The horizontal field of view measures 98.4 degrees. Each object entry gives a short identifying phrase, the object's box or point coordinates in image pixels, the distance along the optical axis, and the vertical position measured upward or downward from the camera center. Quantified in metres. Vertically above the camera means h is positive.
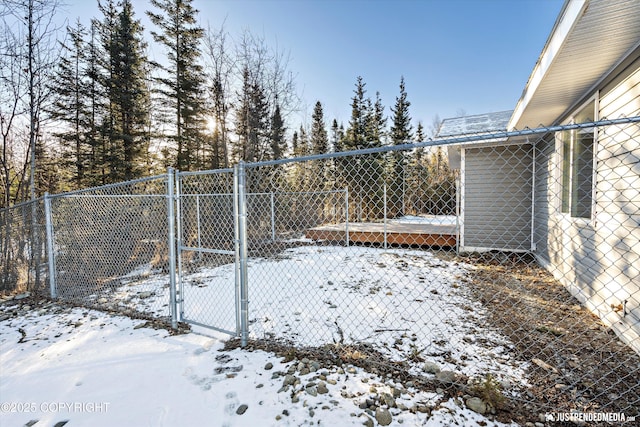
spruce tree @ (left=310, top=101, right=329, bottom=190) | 16.12 +4.26
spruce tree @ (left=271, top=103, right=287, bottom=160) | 10.62 +2.77
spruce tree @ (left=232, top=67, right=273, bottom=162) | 9.54 +3.08
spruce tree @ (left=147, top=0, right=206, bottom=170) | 9.16 +4.63
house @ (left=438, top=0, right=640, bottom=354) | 2.23 +0.44
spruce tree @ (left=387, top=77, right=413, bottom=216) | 17.52 +5.20
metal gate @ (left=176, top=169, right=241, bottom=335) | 2.60 -1.20
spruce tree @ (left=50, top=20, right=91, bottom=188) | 7.68 +2.75
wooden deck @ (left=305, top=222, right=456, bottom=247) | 6.70 -0.85
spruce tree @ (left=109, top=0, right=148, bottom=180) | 8.28 +3.43
